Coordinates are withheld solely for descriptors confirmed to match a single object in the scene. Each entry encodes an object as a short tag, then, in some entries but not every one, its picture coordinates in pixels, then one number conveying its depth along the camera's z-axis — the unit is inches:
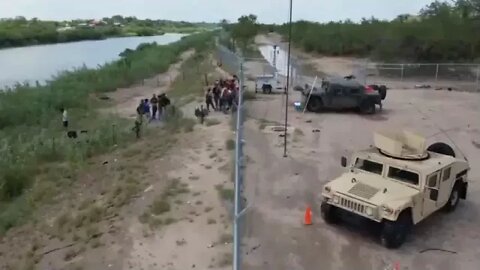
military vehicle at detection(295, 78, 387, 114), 1033.5
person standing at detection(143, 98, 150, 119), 980.6
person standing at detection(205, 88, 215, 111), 1019.1
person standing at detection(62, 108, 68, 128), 1043.9
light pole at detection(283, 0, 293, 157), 699.4
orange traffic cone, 474.3
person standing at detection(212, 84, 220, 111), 1027.9
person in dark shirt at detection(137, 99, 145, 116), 979.9
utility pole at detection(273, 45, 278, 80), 1408.7
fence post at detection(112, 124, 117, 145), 833.8
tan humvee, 419.5
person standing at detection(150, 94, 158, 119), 956.0
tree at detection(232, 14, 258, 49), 2206.0
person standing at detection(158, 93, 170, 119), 960.3
